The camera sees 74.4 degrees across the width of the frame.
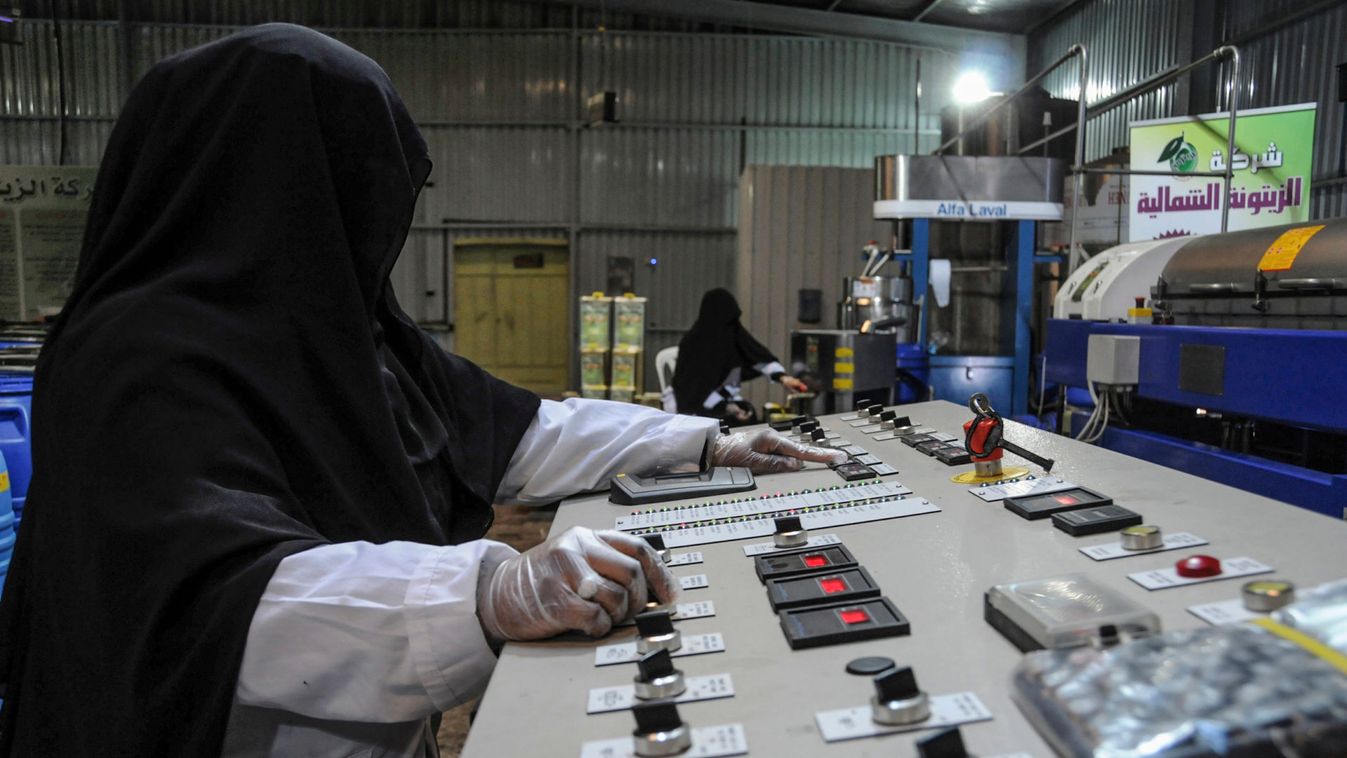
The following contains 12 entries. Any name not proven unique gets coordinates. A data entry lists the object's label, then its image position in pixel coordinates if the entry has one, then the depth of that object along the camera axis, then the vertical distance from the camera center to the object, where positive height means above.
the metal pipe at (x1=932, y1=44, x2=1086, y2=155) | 3.66 +1.13
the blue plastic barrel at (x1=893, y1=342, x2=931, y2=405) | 4.80 -0.32
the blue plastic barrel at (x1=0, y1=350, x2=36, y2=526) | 2.42 -0.39
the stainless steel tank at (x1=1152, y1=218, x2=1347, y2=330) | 1.75 +0.09
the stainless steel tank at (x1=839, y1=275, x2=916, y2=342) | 4.91 +0.08
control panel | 0.70 -0.30
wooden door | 10.24 -0.03
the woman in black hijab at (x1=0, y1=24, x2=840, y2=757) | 0.91 -0.20
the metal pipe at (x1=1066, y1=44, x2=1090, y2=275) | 3.19 +0.58
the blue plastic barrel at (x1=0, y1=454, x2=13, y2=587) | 2.17 -0.54
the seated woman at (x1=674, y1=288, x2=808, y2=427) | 5.75 -0.34
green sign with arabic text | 4.45 +0.78
